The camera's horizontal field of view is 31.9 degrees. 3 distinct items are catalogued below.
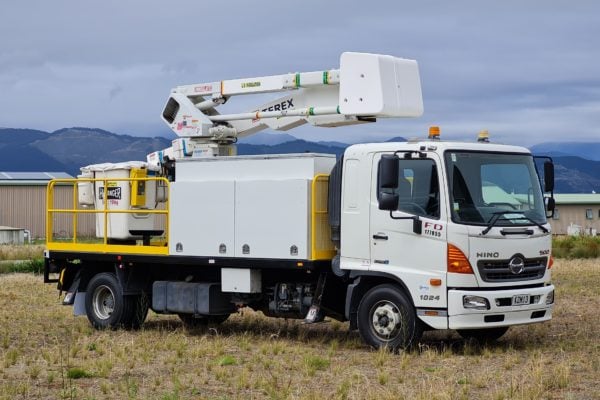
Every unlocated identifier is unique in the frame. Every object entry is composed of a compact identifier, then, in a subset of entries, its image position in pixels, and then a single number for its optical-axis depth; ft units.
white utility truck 43.86
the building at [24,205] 224.53
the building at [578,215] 268.82
